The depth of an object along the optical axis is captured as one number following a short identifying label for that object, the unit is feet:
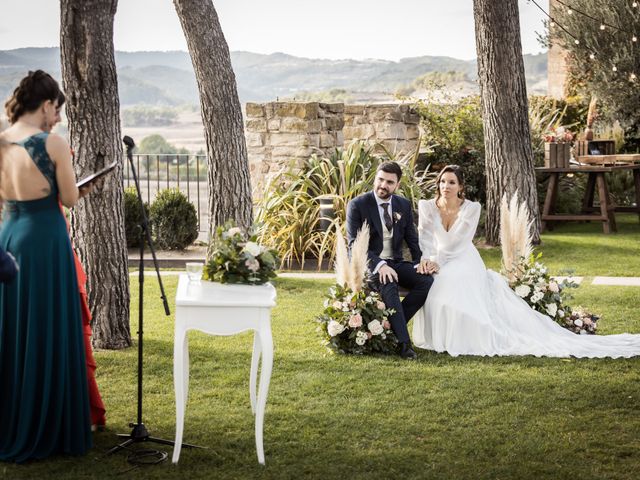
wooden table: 41.34
